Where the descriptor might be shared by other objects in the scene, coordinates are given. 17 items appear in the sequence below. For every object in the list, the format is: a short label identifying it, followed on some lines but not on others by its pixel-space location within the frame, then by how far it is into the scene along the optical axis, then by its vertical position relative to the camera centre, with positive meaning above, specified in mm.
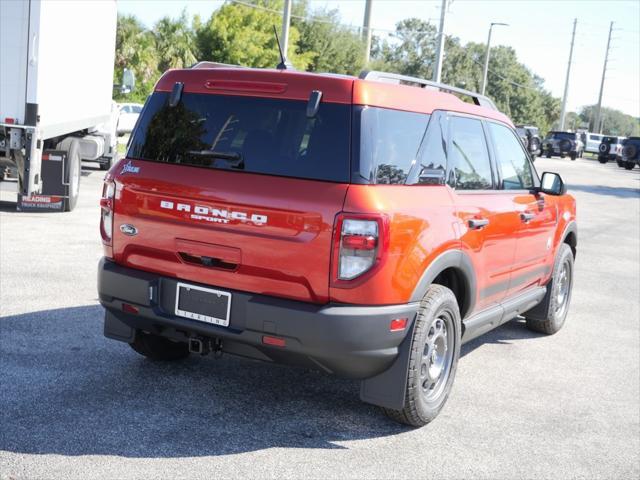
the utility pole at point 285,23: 25277 +2936
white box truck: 9875 +53
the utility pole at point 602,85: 88438 +6838
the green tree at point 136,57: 37031 +2068
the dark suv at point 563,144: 55000 -46
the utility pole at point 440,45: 29345 +3165
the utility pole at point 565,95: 75938 +4539
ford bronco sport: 4125 -587
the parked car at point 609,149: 53331 -69
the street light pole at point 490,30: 56269 +7567
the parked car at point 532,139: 27239 +39
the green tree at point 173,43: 39562 +3102
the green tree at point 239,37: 42562 +3939
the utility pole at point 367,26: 57209 +6857
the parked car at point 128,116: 20838 -442
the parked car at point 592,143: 67938 +298
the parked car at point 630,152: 44478 -118
